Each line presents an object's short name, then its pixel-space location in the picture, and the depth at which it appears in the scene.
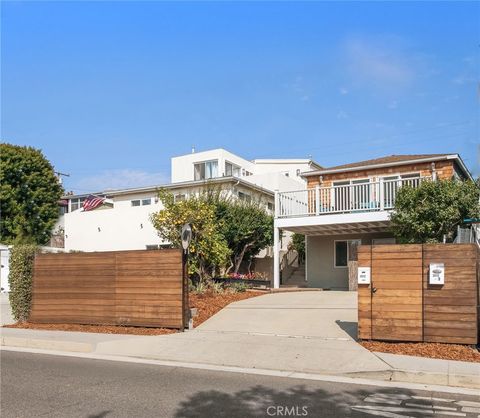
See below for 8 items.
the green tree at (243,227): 21.44
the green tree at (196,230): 16.80
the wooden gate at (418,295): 9.32
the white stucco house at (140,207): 28.22
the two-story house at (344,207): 19.55
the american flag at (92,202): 34.75
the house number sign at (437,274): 9.45
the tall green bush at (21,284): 13.98
